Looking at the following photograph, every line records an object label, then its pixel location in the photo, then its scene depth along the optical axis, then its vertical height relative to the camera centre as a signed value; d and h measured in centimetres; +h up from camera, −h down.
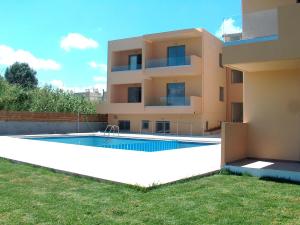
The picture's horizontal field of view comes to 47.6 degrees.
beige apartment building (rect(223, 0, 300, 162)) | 934 +118
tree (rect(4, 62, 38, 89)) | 6481 +834
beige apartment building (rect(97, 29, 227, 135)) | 2931 +332
